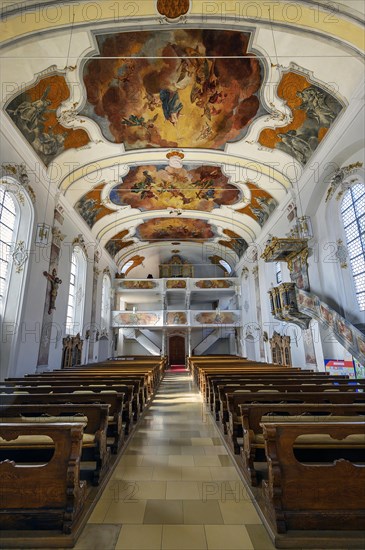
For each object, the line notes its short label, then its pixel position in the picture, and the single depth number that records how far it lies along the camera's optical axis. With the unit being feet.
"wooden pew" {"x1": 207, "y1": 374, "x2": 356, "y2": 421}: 15.19
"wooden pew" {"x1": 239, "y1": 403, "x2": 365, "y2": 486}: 9.85
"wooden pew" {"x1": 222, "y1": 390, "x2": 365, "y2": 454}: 12.23
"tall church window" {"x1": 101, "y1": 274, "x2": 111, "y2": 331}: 57.26
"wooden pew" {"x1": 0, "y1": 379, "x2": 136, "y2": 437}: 15.74
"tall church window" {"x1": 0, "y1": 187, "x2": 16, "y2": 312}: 26.30
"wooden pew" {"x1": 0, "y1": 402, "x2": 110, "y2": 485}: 10.22
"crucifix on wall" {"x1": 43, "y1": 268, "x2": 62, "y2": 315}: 32.52
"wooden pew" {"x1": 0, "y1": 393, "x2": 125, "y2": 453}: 12.89
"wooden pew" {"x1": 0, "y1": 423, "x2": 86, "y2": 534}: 7.17
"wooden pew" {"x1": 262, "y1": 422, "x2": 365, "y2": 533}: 7.09
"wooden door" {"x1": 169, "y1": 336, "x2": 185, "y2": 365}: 74.69
